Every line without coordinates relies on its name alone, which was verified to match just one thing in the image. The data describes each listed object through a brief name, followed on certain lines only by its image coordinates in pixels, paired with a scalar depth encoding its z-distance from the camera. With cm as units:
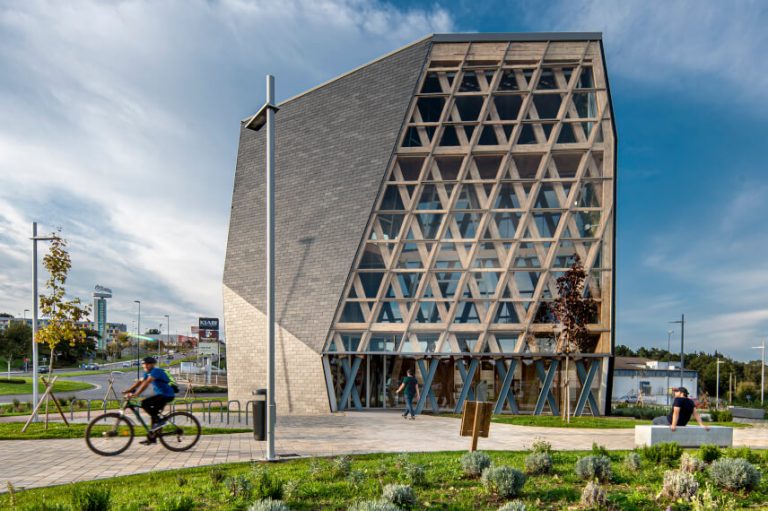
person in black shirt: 1190
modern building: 2364
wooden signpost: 905
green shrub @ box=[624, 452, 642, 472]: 867
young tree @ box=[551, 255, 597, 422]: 2111
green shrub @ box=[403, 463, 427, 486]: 775
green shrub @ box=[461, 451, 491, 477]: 812
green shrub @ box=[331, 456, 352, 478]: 826
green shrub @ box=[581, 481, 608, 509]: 641
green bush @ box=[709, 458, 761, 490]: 749
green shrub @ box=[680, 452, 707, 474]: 818
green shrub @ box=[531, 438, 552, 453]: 950
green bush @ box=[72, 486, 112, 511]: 578
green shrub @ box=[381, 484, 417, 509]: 641
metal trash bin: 1238
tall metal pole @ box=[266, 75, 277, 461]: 1046
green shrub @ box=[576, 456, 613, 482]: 794
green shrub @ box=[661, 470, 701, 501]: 673
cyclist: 1052
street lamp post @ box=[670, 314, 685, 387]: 4182
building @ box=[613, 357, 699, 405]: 4456
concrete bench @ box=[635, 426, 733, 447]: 1153
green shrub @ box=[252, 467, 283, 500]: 672
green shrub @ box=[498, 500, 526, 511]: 570
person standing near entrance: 2017
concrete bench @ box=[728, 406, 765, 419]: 2628
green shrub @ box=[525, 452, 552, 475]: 848
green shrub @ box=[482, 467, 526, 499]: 698
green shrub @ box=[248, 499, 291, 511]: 565
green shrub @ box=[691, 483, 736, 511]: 560
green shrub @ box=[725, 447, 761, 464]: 889
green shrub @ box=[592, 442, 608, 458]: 862
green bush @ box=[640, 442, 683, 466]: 923
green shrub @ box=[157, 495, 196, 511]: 595
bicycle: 1058
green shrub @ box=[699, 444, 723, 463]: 895
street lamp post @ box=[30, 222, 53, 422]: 1816
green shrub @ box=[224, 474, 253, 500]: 681
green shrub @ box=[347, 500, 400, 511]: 555
